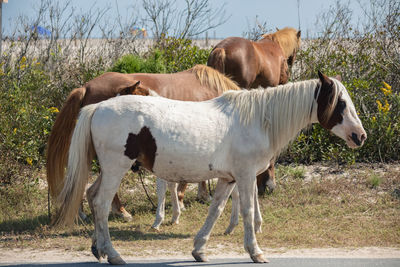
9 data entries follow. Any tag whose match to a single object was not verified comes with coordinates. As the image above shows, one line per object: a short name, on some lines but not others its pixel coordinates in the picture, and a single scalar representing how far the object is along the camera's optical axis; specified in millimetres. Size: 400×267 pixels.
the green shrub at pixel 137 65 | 17312
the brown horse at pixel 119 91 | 12250
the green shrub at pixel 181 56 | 20297
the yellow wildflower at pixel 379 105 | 18106
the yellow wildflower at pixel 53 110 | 18094
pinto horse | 9742
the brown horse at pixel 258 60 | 16297
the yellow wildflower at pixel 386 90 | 18531
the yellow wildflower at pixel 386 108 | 18180
